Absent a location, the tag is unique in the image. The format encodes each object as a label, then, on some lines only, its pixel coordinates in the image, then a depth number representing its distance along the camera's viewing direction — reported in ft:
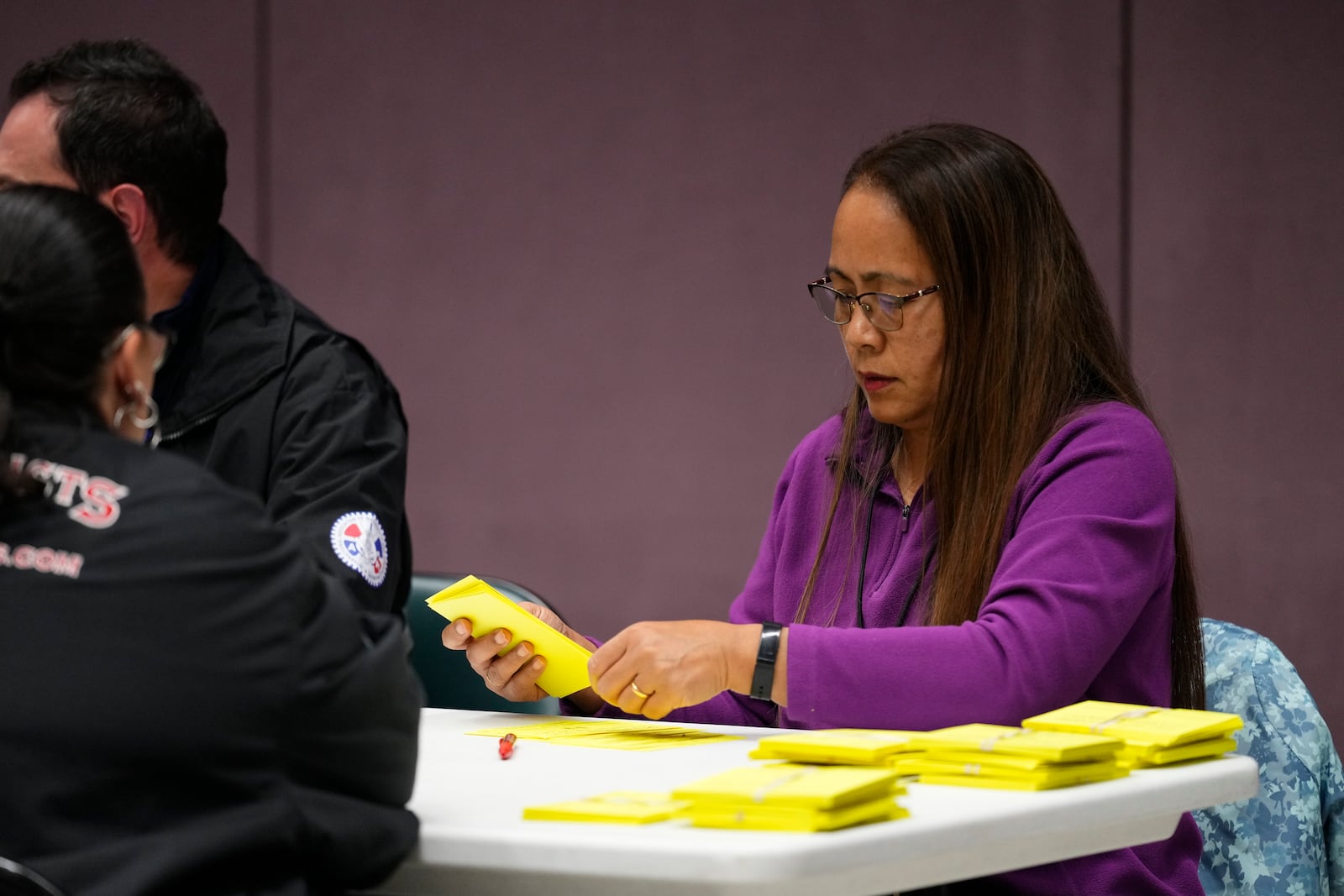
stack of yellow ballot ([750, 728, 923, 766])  13.76
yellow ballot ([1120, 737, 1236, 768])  13.92
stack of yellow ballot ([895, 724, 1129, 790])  13.70
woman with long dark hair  14.41
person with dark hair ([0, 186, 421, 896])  13.19
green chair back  15.82
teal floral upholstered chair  15.05
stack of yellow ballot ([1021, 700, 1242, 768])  13.93
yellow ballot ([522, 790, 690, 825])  13.47
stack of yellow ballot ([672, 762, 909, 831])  13.33
